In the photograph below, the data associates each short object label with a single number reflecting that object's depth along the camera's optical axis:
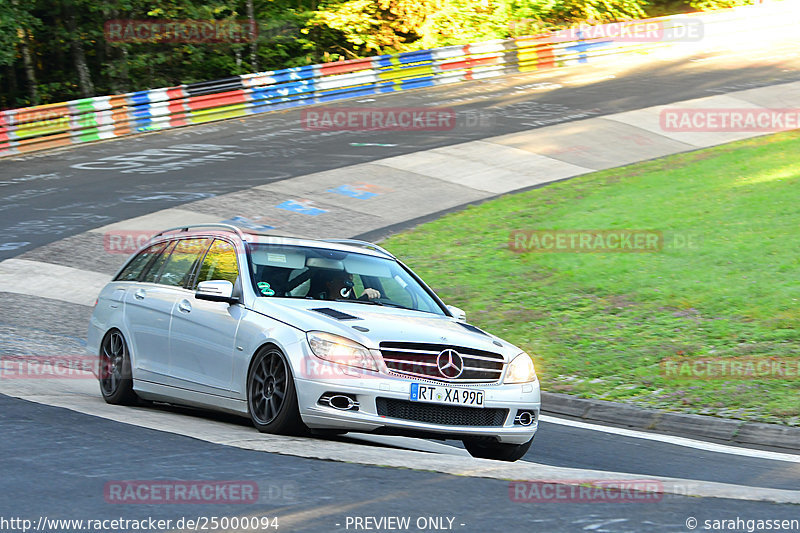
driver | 16.14
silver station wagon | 14.06
